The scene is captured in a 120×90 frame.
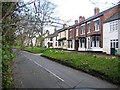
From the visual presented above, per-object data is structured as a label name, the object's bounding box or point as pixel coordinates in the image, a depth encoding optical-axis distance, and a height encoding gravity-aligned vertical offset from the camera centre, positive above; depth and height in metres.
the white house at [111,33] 14.57 +1.91
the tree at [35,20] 2.55 +0.73
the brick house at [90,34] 16.64 +2.46
